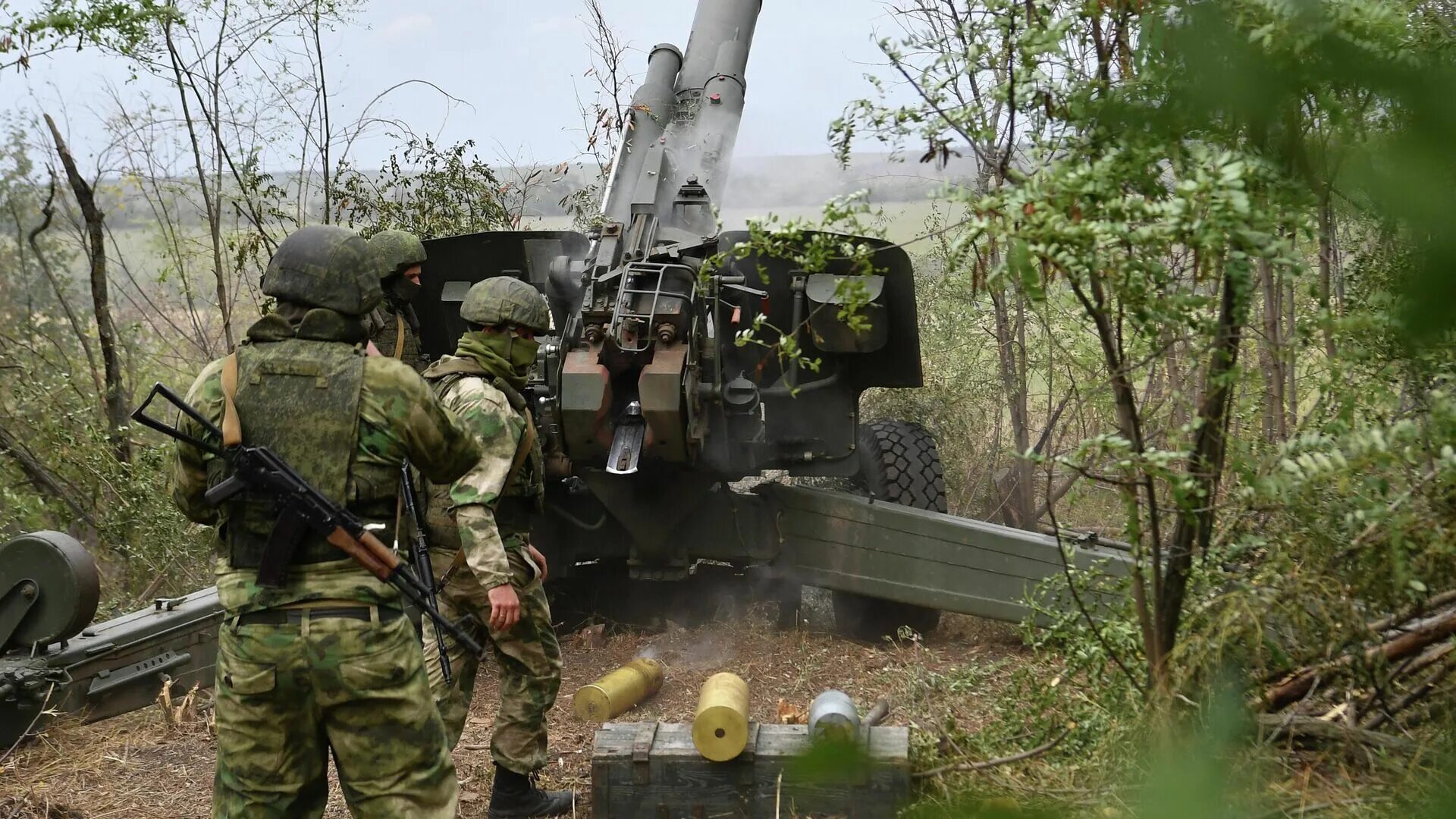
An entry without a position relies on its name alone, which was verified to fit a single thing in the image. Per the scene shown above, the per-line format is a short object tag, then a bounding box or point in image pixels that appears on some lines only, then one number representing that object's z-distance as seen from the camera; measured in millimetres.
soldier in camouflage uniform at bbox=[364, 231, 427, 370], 5492
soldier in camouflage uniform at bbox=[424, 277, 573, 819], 4352
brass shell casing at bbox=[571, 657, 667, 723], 5586
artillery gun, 5633
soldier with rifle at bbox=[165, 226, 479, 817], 3156
